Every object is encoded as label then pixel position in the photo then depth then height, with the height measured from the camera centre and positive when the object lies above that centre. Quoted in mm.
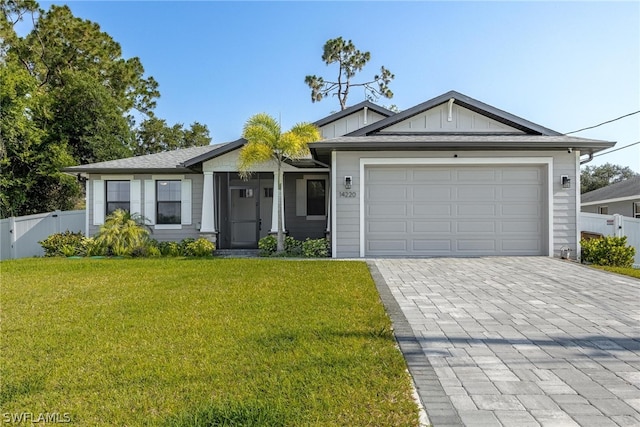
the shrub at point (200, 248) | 11359 -1025
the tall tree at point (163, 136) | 28745 +6444
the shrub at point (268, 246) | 11227 -938
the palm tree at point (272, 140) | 10719 +2217
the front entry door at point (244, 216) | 13641 -24
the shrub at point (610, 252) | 9422 -944
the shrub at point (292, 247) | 11125 -971
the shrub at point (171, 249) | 11680 -1090
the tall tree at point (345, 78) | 27938 +10805
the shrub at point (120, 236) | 11641 -668
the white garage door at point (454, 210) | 10281 +160
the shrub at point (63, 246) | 11812 -1003
